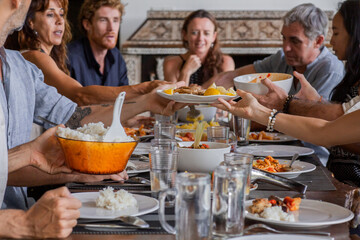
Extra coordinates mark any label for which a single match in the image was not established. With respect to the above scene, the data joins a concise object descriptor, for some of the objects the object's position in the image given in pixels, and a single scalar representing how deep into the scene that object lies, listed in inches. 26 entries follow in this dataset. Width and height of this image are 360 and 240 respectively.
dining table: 43.6
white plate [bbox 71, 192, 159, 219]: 46.4
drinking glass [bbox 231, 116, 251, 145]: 95.5
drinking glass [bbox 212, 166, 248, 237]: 42.3
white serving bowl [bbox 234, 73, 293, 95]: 96.7
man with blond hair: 172.2
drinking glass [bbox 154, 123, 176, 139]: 81.7
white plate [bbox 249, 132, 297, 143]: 98.9
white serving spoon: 53.7
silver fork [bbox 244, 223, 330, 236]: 43.4
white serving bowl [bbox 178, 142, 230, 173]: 63.5
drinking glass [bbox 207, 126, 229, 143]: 74.9
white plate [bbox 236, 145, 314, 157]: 83.4
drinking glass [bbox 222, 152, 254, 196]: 52.0
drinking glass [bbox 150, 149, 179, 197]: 55.9
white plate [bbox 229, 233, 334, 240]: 40.5
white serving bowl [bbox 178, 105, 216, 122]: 122.6
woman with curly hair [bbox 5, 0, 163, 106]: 114.7
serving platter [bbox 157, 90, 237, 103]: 81.1
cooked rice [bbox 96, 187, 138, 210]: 47.8
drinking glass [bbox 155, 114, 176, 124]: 103.2
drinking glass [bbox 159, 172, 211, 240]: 39.2
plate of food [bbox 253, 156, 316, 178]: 67.3
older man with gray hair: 140.1
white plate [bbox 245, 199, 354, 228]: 45.0
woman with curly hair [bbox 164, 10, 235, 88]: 184.7
